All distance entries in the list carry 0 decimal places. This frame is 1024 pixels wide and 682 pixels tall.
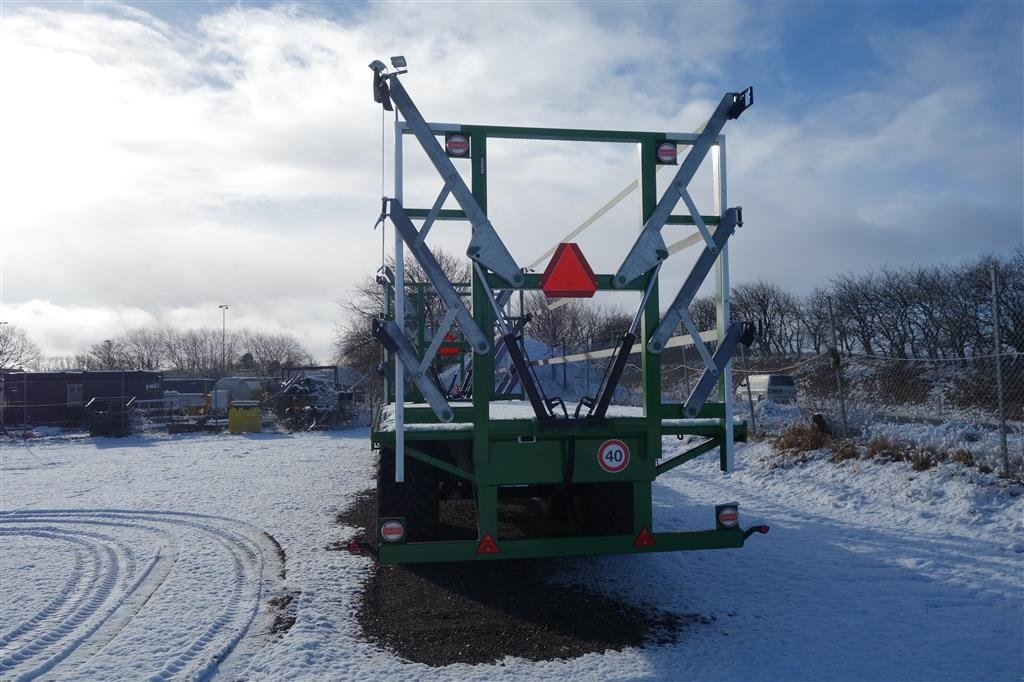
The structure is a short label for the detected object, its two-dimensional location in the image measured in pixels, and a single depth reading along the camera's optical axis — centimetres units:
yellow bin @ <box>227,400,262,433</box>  2448
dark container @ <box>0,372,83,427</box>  2922
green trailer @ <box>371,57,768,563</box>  447
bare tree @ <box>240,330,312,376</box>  8188
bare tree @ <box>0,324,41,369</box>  4962
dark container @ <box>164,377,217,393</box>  4854
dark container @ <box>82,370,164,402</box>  2938
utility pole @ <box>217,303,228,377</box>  8139
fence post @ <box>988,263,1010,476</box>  797
